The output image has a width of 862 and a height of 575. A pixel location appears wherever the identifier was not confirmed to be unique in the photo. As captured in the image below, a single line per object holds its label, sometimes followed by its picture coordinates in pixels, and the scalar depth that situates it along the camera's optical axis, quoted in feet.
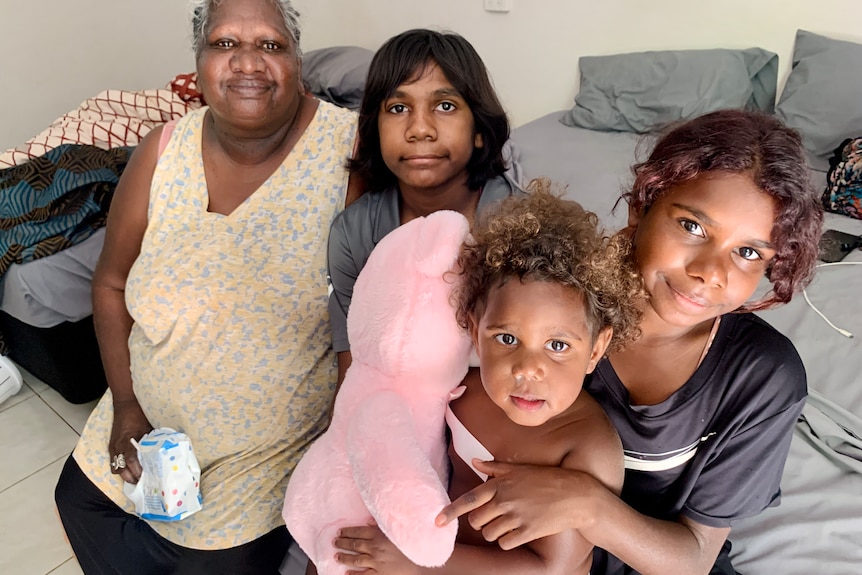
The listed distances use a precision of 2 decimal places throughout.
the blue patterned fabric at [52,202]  5.79
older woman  3.81
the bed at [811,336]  3.16
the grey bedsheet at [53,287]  5.74
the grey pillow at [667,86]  6.80
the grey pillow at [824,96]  6.10
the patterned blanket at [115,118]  6.75
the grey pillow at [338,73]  8.07
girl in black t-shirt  2.34
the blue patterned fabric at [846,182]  5.61
